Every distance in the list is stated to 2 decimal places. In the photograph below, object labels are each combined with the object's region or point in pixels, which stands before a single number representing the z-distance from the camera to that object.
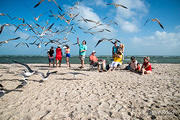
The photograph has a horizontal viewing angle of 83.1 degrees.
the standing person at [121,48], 7.23
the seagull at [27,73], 4.06
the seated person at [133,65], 7.65
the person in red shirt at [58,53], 9.66
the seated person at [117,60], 7.34
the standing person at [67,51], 9.33
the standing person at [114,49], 7.54
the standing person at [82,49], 8.08
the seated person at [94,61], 7.91
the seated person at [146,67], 6.85
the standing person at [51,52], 9.85
